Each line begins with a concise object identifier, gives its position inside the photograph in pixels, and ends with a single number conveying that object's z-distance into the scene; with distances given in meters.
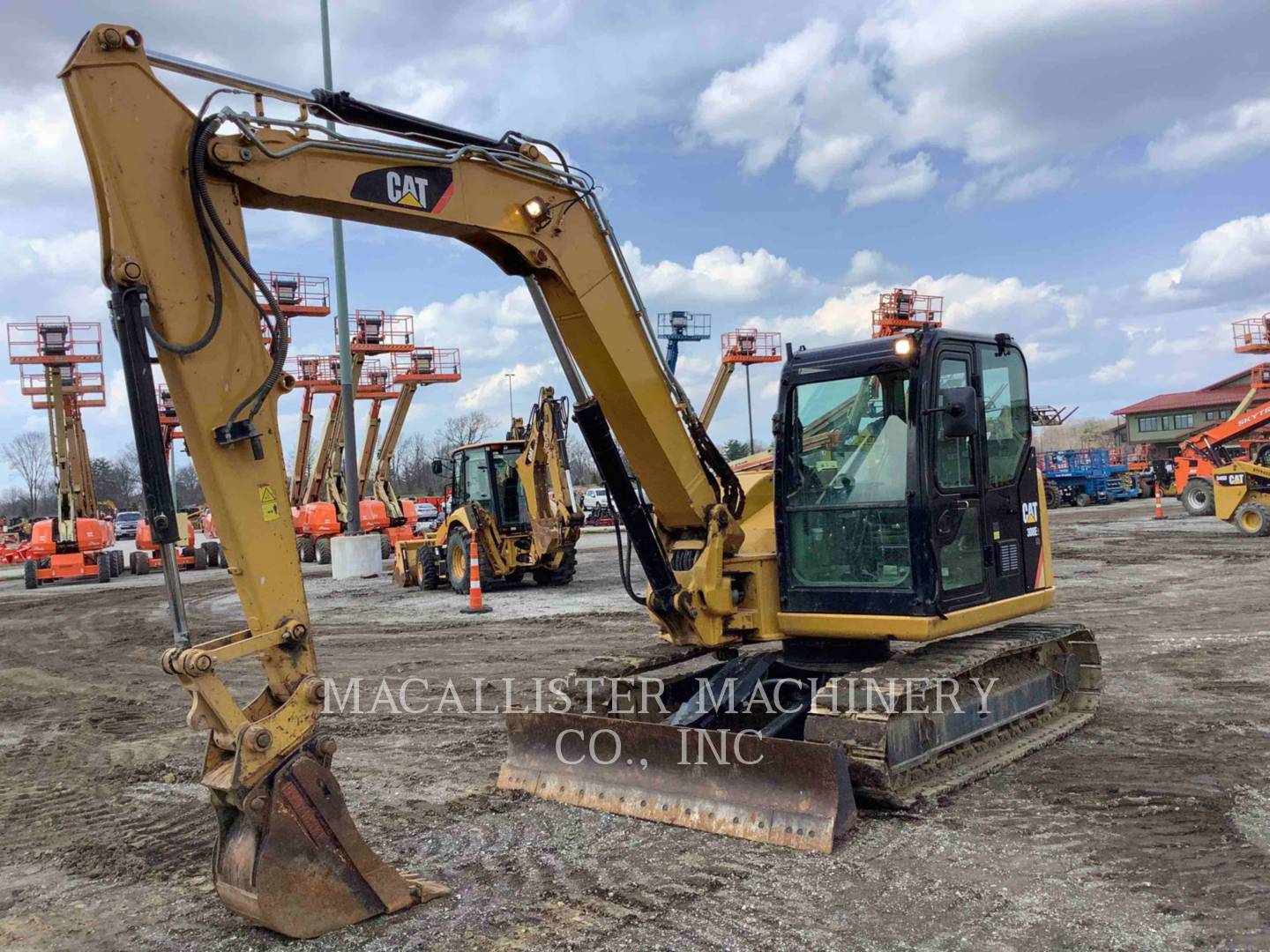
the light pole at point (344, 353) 19.30
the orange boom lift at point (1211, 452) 24.61
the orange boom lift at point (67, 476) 26.36
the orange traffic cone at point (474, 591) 14.91
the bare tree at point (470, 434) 71.25
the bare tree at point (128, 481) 90.06
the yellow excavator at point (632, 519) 4.11
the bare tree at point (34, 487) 90.41
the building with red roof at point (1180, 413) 62.19
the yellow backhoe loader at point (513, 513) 16.25
